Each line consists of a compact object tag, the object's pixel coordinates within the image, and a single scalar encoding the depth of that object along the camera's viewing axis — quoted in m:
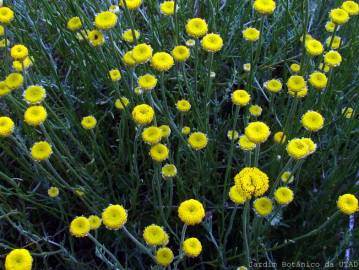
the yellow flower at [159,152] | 0.20
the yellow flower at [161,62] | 0.22
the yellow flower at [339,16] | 0.24
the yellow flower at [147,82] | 0.21
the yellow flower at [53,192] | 0.24
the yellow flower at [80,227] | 0.19
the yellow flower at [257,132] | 0.18
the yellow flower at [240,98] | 0.21
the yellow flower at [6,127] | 0.20
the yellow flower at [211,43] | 0.22
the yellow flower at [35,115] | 0.20
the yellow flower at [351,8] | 0.25
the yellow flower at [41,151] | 0.20
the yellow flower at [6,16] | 0.24
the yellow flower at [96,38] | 0.23
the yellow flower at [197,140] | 0.22
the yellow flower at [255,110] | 0.26
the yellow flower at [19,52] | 0.23
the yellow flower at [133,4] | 0.24
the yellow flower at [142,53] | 0.22
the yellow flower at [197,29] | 0.22
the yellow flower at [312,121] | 0.20
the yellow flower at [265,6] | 0.22
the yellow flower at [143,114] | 0.20
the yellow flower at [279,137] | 0.24
